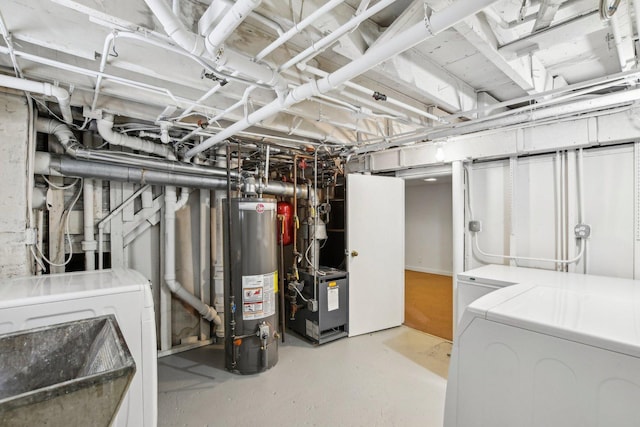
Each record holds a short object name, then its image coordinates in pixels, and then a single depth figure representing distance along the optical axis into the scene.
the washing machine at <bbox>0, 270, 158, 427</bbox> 1.48
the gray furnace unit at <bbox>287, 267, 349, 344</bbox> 3.24
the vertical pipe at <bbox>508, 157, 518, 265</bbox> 2.94
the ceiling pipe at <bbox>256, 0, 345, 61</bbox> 1.04
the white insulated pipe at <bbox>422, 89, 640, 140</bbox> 1.94
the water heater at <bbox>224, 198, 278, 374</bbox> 2.67
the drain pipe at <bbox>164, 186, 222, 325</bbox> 3.04
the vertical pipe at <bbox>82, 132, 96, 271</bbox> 2.70
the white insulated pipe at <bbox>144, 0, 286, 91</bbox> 1.02
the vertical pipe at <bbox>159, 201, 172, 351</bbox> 3.09
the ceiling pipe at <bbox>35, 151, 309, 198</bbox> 2.28
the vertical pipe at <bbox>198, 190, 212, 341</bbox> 3.41
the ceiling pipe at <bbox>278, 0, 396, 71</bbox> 1.03
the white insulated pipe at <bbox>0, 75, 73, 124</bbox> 1.54
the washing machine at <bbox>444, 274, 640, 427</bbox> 1.05
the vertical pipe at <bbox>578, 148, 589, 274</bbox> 2.55
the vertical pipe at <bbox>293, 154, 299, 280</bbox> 3.22
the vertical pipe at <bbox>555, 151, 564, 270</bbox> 2.69
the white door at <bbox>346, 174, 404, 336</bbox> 3.43
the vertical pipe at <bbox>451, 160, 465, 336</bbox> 3.12
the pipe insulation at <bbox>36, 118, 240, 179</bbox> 2.33
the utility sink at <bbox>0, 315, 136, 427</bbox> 0.69
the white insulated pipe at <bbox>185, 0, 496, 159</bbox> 1.00
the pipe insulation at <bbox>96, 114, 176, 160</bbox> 2.30
